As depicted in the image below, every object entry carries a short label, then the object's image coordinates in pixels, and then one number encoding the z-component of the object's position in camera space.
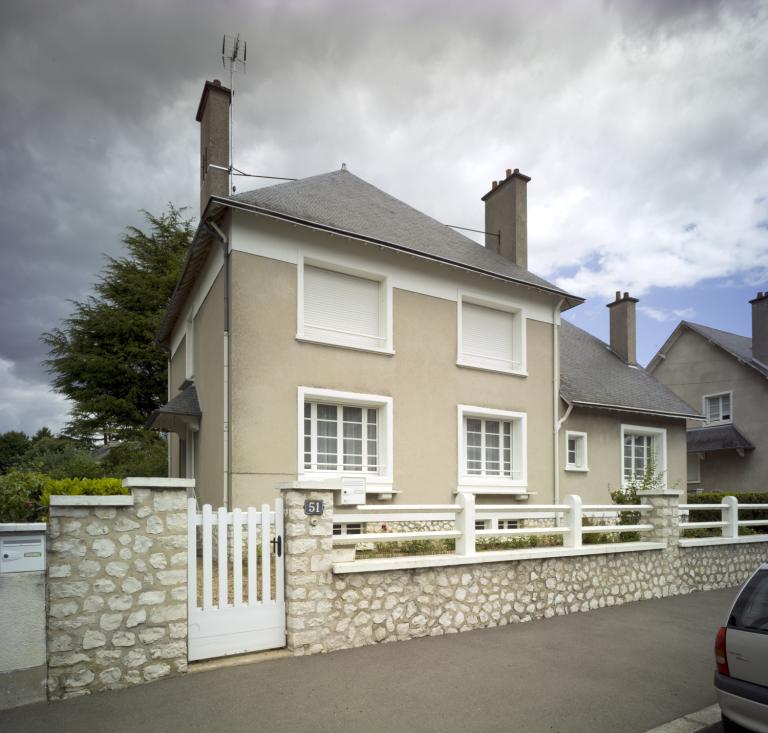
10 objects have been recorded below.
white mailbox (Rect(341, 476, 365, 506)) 7.61
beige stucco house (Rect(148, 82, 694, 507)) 10.61
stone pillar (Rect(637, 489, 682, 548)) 10.25
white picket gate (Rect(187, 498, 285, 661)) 5.72
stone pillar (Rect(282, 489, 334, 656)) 6.18
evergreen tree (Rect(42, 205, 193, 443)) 23.88
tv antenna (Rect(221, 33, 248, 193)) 12.89
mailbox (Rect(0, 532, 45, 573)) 4.86
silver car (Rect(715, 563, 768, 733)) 4.01
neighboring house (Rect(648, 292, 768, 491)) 21.78
